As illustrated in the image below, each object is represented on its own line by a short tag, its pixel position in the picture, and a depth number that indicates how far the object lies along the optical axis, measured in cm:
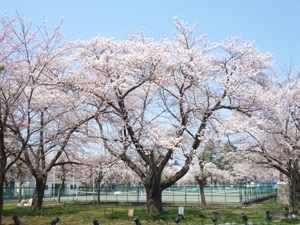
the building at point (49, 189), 4169
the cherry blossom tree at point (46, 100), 1448
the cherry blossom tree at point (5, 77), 1198
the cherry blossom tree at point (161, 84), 1695
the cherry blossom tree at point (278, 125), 1747
